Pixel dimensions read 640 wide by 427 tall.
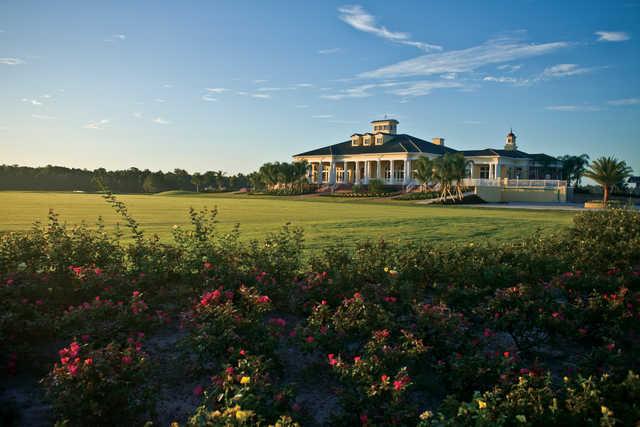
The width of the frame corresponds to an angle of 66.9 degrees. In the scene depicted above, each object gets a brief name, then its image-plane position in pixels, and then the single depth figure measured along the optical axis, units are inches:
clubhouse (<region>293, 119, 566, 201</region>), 2588.6
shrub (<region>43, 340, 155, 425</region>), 142.0
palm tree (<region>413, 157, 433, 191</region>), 2044.8
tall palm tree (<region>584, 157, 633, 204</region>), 1855.3
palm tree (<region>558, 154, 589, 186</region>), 2763.3
